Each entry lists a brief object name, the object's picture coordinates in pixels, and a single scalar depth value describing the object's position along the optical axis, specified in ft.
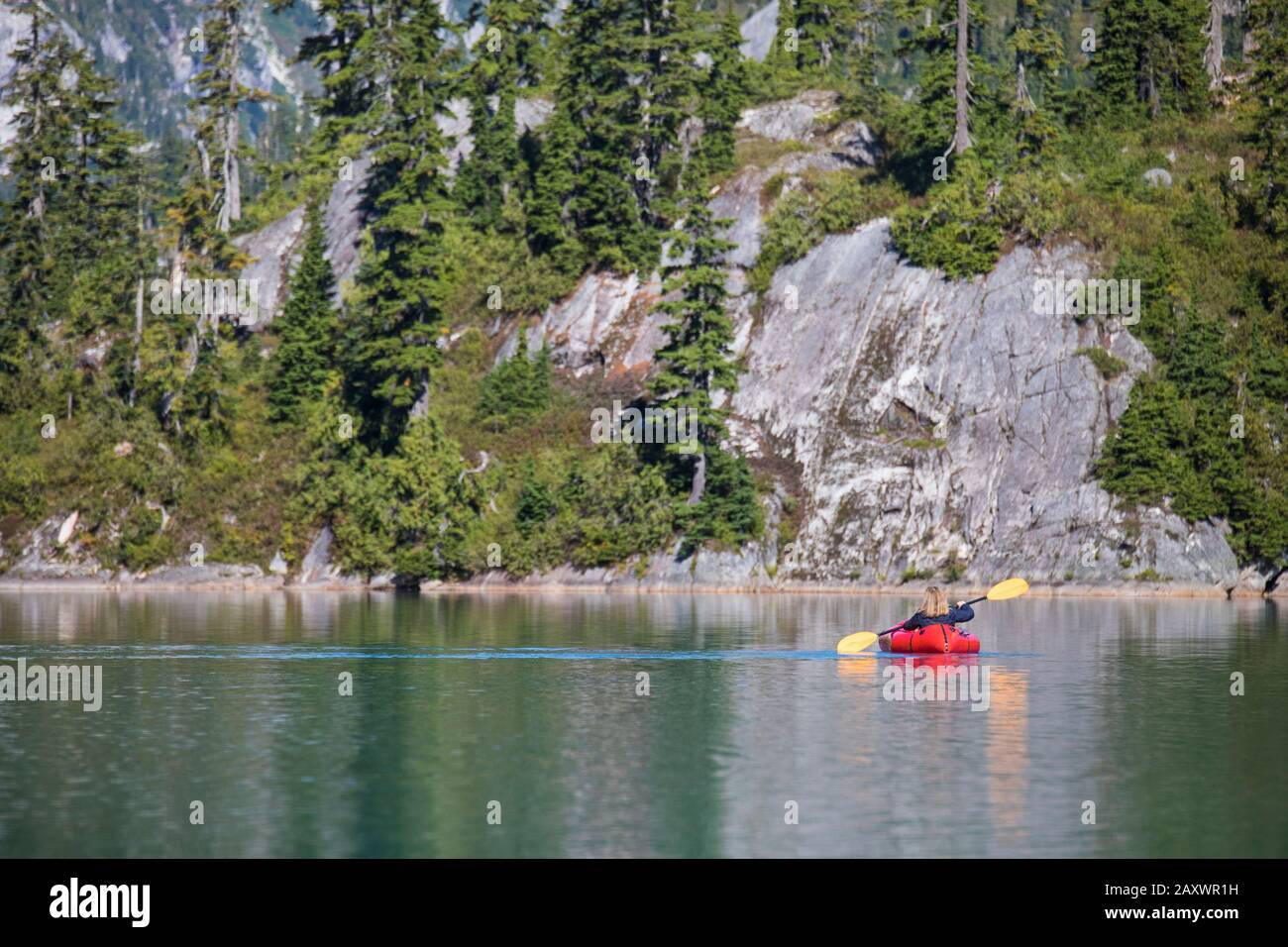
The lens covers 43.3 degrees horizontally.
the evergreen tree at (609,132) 285.02
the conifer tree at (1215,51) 311.68
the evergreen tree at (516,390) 266.98
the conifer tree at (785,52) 322.75
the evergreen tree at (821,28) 338.13
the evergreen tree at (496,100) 310.86
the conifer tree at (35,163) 303.89
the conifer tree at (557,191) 287.07
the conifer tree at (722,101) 294.66
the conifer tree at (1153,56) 295.69
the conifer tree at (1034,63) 268.82
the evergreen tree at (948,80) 274.16
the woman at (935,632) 135.74
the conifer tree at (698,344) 241.35
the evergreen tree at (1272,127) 259.19
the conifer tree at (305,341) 275.80
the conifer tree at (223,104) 312.50
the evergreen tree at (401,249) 262.88
